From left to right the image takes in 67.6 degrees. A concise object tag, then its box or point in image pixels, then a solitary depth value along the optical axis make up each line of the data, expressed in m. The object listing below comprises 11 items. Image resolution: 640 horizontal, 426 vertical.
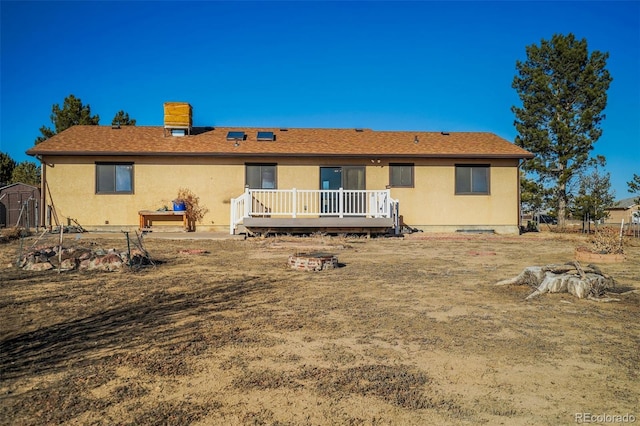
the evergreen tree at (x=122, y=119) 29.89
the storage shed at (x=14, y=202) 19.72
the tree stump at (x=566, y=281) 6.02
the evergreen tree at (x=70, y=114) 27.31
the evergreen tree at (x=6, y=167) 35.72
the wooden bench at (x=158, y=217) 16.06
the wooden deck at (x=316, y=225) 14.52
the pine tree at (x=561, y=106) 23.22
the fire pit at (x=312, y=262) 8.11
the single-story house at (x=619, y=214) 44.98
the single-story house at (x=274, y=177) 16.12
